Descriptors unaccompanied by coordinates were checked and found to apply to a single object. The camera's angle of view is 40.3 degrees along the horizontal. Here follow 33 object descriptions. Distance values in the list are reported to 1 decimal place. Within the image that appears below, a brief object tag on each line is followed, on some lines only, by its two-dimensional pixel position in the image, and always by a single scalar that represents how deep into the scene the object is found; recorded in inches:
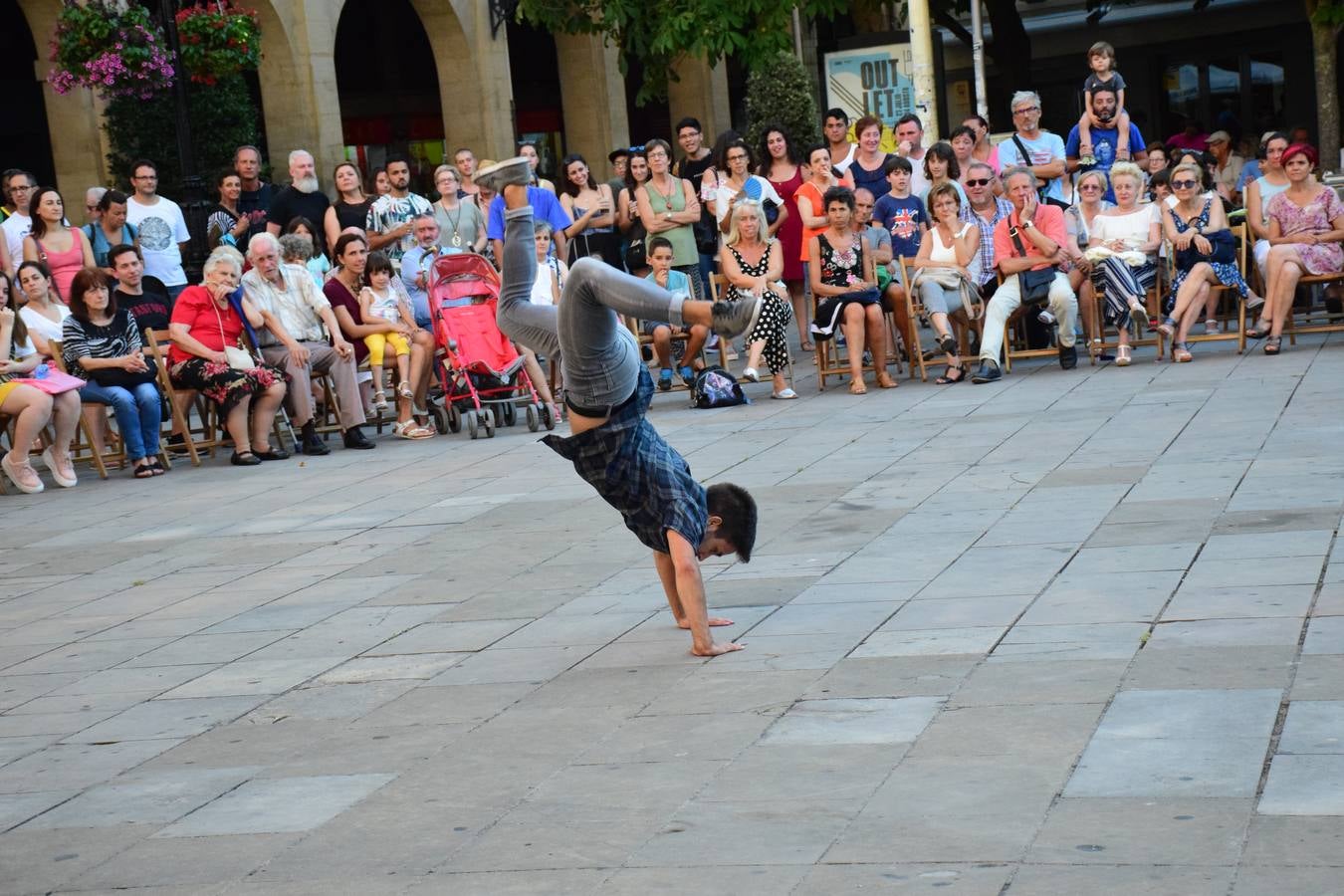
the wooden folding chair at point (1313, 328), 537.3
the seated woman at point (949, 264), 555.2
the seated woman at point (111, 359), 521.3
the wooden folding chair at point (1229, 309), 541.3
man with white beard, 618.5
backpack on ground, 549.3
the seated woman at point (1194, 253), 544.4
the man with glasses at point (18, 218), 579.2
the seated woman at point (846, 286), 553.0
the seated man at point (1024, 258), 544.3
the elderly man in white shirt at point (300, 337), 545.3
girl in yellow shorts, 567.2
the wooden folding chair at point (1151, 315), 553.9
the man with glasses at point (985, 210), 560.4
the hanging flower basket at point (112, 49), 625.0
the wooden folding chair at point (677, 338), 597.9
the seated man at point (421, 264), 580.7
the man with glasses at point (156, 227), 596.4
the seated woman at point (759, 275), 556.4
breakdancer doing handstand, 254.5
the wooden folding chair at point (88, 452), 526.6
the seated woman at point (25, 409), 506.3
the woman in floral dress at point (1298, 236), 537.0
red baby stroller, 543.8
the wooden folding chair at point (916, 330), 560.1
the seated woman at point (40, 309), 526.3
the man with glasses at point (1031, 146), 624.7
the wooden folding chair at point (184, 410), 537.6
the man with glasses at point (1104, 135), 623.8
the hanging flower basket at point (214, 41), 648.4
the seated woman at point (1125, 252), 540.1
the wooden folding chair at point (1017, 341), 555.2
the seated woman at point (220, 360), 531.2
